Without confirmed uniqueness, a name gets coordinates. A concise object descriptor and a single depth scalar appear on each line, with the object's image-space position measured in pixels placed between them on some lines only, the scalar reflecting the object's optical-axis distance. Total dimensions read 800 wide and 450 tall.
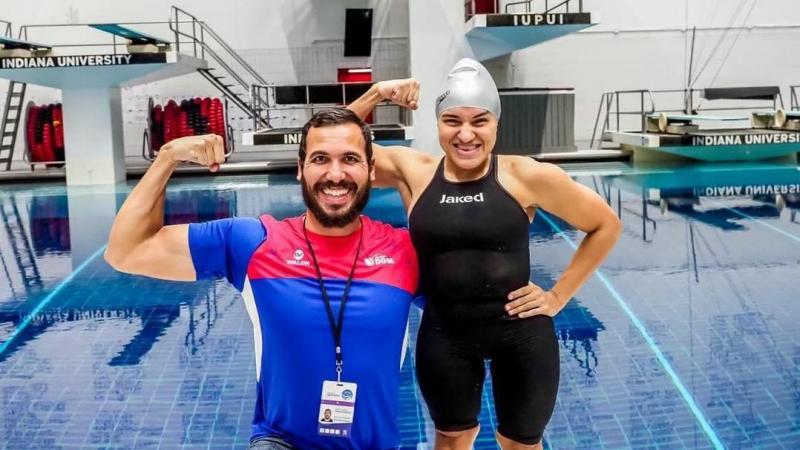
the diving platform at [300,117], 12.10
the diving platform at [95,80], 12.47
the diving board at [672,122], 14.09
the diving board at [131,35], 11.98
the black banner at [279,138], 11.95
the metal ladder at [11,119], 15.58
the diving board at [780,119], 14.55
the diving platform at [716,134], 13.64
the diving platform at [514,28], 12.06
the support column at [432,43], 13.65
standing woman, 2.20
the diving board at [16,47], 12.48
